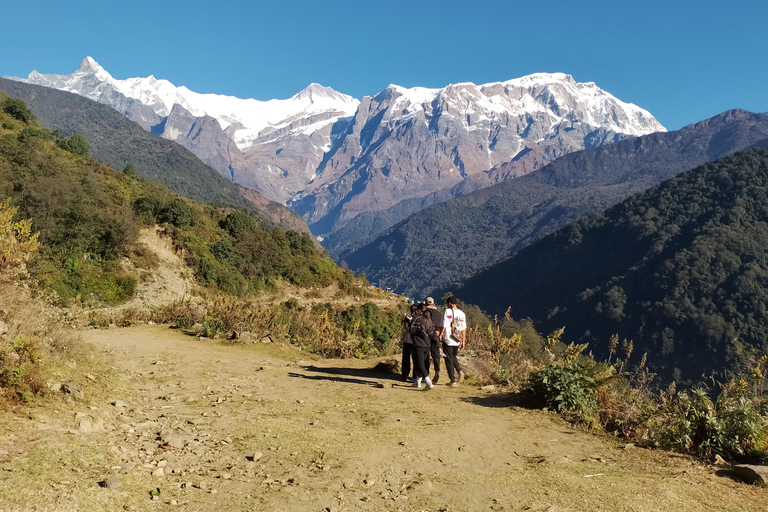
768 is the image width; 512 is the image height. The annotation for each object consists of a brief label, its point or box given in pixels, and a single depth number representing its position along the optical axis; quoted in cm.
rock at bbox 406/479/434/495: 488
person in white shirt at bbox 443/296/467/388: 962
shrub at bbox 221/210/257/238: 4224
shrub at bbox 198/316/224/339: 1465
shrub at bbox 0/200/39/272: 1104
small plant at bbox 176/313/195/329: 1627
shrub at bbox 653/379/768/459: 575
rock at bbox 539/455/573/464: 577
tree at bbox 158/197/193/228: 3562
